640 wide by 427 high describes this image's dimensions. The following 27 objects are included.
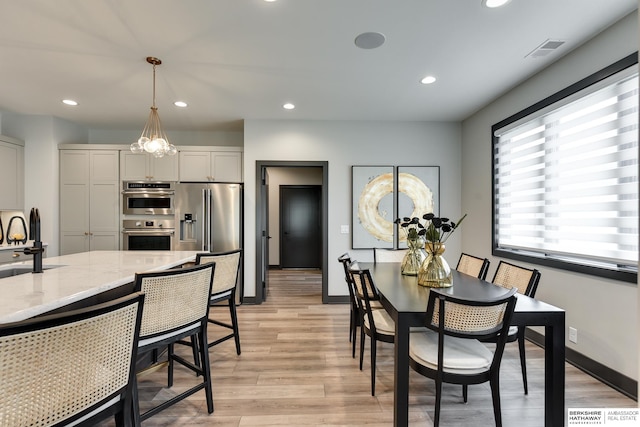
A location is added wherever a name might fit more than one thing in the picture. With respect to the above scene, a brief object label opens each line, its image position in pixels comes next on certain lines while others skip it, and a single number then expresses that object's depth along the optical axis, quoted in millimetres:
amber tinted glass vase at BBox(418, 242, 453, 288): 2076
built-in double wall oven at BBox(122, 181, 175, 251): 4211
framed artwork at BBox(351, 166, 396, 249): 4309
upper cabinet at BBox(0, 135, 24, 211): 3838
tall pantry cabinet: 4273
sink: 1870
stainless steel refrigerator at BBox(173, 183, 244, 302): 4137
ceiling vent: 2355
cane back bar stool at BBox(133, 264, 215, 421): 1511
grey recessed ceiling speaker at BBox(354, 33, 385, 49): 2279
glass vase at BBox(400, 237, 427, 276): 2490
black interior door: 7258
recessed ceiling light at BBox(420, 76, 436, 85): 3018
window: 2109
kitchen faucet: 1690
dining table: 1546
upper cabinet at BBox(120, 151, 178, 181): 4344
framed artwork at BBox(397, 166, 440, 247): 4336
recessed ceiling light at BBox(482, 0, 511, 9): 1900
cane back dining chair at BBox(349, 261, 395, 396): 1999
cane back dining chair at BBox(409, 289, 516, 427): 1465
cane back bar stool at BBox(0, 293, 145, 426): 801
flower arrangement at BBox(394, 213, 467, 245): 1991
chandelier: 2799
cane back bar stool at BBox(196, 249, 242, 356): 2326
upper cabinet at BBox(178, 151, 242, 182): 4387
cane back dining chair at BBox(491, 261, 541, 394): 1970
